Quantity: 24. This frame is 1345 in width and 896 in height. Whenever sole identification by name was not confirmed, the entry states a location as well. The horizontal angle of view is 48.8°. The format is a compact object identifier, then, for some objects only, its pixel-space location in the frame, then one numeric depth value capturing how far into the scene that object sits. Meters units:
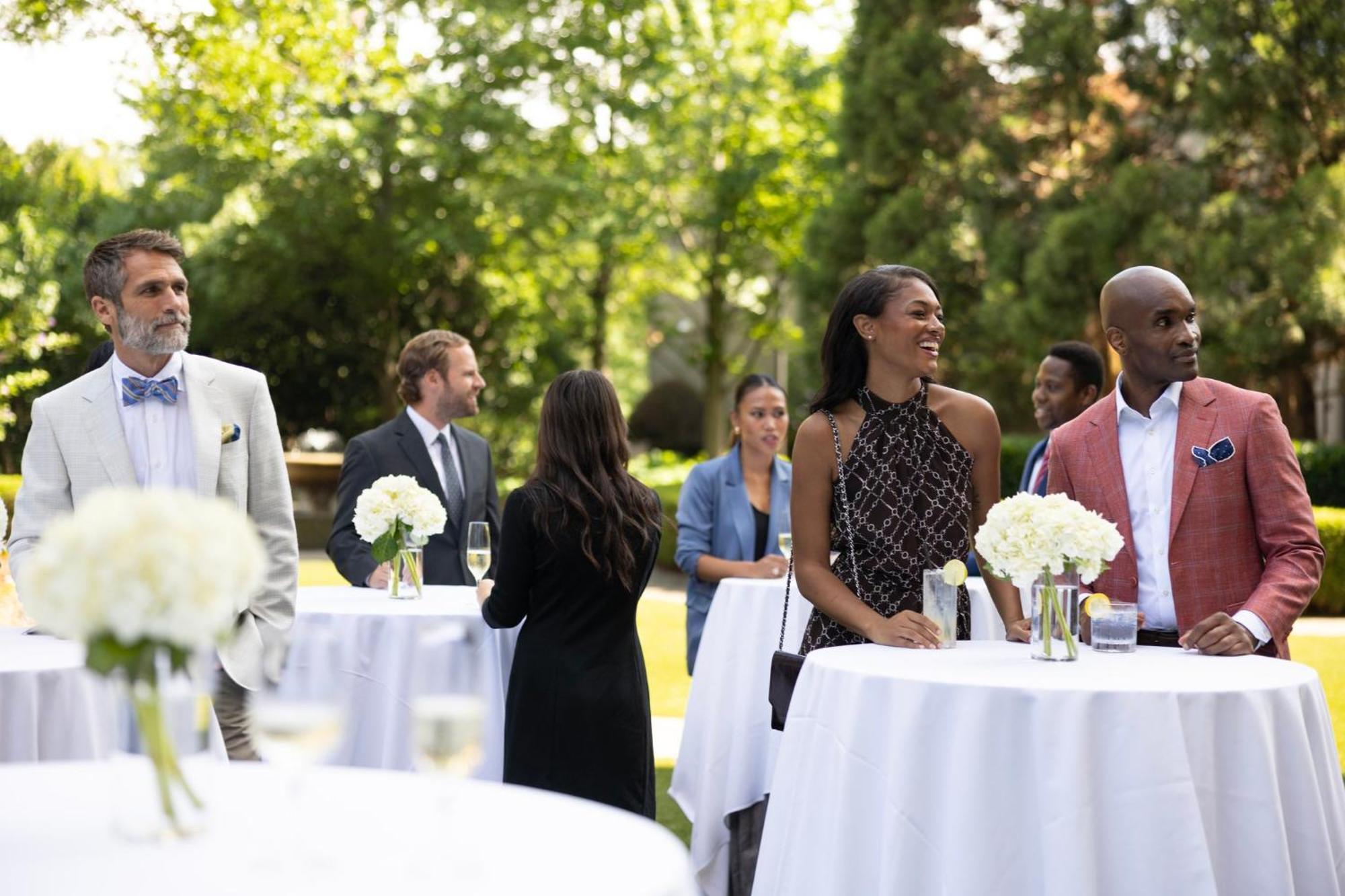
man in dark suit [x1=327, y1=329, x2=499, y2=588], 7.16
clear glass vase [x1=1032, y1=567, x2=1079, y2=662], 4.18
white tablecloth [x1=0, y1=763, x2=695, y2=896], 2.04
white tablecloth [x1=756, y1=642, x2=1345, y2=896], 3.59
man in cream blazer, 4.51
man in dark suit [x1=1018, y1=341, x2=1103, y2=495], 8.10
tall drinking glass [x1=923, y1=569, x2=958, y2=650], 4.42
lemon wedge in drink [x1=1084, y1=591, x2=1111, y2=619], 4.32
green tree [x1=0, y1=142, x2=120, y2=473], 22.42
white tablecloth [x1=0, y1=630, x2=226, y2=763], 3.76
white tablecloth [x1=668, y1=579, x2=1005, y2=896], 6.88
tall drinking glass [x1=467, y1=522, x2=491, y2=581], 6.24
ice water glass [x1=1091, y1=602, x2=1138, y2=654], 4.30
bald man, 4.37
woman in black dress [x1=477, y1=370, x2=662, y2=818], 4.85
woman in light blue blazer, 7.93
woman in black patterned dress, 4.62
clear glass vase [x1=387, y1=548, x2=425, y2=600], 6.62
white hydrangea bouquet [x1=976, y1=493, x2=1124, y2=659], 4.12
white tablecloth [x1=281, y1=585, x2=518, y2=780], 5.96
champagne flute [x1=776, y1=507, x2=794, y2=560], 7.23
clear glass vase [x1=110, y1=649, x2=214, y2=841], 2.08
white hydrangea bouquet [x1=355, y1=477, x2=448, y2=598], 6.48
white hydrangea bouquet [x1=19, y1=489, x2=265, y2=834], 1.95
